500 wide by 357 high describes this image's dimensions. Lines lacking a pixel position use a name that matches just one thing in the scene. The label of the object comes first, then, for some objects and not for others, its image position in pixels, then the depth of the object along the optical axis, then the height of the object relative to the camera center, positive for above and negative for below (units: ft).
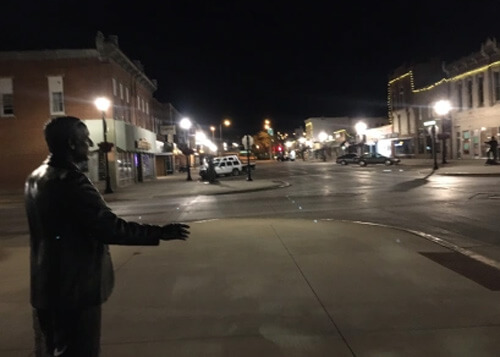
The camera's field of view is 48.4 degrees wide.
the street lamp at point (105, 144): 96.32 +3.60
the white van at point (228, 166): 159.39 -2.22
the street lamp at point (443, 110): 134.81 +9.41
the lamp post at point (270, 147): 417.81 +6.69
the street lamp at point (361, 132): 259.97 +9.56
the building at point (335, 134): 301.82 +12.57
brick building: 114.11 +14.59
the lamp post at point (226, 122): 157.63 +10.30
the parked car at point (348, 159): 207.21 -2.70
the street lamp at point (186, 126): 142.29 +9.48
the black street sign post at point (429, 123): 180.74 +8.14
